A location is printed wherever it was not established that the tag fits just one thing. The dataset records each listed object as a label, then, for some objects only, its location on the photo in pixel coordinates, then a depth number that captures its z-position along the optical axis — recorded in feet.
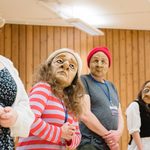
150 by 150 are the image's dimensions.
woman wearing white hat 8.56
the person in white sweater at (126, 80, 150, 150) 14.86
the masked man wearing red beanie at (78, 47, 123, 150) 11.68
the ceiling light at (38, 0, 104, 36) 21.84
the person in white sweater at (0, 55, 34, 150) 6.30
